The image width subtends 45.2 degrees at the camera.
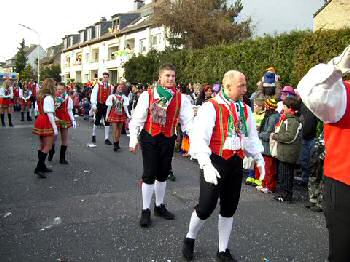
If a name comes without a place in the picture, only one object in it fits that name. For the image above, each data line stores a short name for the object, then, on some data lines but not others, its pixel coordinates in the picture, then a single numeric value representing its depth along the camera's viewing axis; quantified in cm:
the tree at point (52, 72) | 6084
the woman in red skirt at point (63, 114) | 928
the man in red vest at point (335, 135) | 245
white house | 4041
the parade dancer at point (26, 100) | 2131
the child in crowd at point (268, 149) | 741
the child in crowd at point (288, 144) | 680
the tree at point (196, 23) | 2445
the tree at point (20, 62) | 6962
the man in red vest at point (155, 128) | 552
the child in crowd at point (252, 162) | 805
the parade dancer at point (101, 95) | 1308
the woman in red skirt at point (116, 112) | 1187
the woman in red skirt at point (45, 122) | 827
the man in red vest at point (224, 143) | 405
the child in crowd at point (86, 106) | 2286
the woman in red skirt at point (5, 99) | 1775
